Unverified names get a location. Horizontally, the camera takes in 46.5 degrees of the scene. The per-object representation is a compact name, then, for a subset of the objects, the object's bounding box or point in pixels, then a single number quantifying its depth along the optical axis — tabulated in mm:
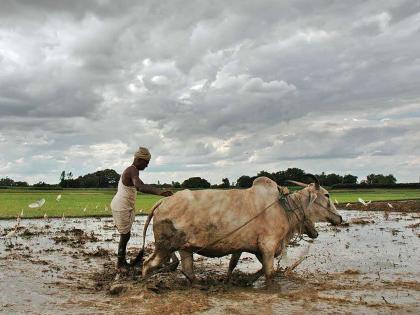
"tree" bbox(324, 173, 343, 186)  97125
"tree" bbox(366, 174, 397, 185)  115638
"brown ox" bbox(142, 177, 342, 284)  7742
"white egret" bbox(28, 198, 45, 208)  23625
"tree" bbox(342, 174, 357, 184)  100856
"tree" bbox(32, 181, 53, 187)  94900
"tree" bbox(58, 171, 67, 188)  98312
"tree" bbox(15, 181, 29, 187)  100938
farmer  8789
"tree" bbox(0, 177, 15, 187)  108262
